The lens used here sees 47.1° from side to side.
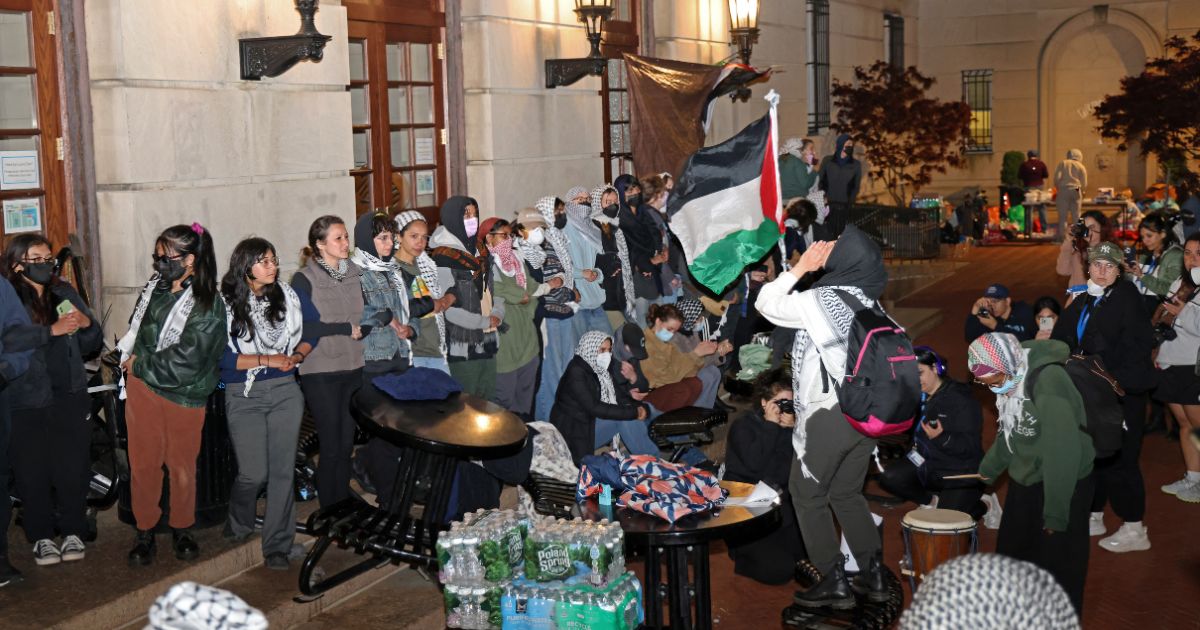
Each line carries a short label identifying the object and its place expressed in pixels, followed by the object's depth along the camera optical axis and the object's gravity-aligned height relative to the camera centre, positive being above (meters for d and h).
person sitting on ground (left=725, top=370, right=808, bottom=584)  8.58 -1.74
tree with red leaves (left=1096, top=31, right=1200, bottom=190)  21.17 +1.05
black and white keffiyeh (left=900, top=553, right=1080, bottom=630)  3.44 -1.05
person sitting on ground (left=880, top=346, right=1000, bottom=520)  8.59 -1.64
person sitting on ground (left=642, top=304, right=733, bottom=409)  11.11 -1.35
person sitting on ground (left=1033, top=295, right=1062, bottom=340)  11.19 -1.11
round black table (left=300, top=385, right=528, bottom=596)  7.21 -1.53
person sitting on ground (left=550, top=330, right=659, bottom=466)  9.83 -1.51
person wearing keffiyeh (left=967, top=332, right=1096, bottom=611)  7.00 -1.41
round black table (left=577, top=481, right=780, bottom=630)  7.04 -1.82
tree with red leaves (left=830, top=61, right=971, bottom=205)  24.50 +1.12
